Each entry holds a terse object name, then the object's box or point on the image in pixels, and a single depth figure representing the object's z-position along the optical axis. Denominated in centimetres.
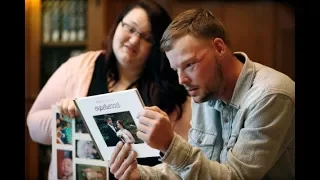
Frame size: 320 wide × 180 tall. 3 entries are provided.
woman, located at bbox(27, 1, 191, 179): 230
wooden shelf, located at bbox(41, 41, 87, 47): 392
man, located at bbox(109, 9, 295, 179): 188
